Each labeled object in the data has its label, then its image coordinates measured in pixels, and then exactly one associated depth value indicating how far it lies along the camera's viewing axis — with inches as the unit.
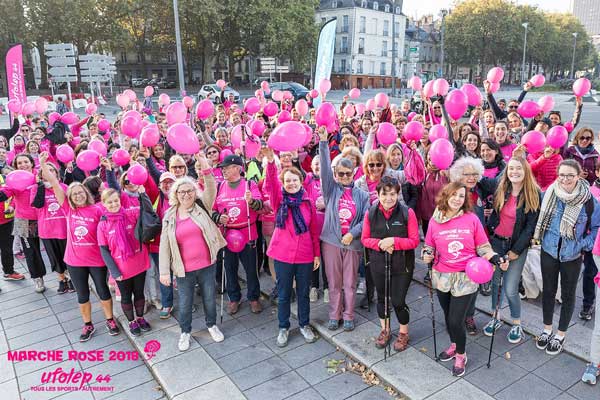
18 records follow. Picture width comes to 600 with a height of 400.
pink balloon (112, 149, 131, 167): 195.3
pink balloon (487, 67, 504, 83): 285.9
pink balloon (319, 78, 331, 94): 373.1
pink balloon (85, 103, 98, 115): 403.8
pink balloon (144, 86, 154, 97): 466.9
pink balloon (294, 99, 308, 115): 347.0
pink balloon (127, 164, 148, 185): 175.8
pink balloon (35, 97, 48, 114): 413.4
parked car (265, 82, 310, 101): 1179.7
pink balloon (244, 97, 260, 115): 346.0
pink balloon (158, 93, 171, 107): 409.3
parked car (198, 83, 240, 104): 1126.2
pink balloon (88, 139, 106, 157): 214.8
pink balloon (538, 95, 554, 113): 281.6
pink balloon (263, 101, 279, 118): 353.7
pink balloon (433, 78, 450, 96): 278.5
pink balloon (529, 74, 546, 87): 302.5
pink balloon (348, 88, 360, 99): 419.5
